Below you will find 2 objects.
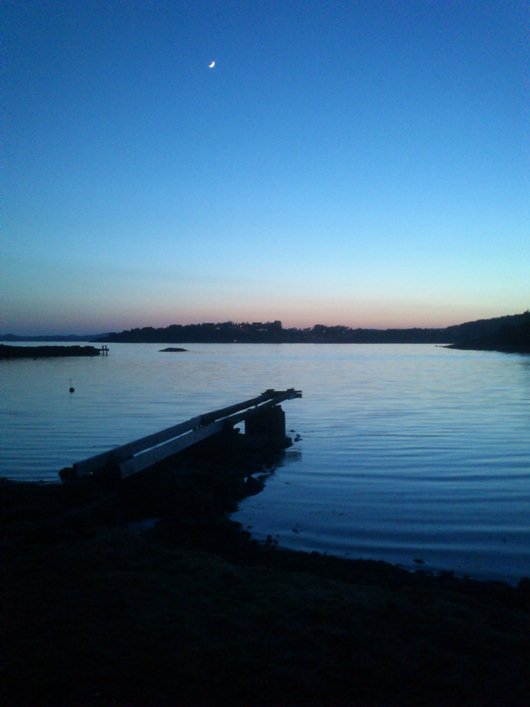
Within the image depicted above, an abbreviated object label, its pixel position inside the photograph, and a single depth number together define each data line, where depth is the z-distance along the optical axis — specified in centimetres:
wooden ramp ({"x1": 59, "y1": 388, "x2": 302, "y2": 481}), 1030
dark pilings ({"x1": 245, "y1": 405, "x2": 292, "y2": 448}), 1898
